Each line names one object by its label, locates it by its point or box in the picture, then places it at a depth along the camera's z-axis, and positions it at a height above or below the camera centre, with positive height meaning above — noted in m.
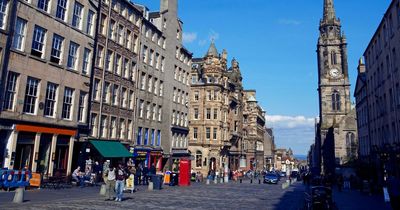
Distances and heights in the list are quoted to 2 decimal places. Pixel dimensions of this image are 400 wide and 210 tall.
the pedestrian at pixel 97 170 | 28.92 -1.50
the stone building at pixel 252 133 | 86.82 +7.34
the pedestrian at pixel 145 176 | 31.06 -1.97
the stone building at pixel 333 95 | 68.25 +16.27
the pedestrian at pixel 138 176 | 29.85 -1.97
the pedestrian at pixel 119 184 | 17.16 -1.59
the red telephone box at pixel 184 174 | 32.23 -1.74
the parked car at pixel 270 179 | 47.42 -2.78
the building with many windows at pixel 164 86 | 39.50 +9.42
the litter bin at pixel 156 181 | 25.88 -2.04
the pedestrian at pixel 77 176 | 25.05 -1.81
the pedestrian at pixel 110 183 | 17.50 -1.59
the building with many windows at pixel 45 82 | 21.80 +5.30
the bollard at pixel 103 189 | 19.55 -2.13
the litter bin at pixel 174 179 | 32.18 -2.29
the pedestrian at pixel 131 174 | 22.48 -1.34
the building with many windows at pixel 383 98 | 27.81 +6.70
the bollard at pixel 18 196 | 14.28 -2.00
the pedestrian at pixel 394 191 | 14.51 -1.19
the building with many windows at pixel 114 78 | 30.88 +7.81
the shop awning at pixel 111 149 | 29.44 +0.50
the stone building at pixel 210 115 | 59.47 +7.96
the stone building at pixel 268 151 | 122.64 +3.36
